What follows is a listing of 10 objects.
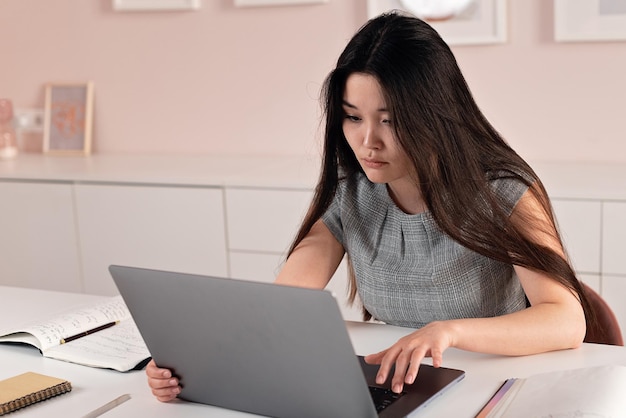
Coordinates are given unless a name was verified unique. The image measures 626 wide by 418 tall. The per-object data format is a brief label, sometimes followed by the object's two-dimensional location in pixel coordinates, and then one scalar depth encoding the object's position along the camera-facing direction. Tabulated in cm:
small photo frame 417
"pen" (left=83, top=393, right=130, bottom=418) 202
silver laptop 177
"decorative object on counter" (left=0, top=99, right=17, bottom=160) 418
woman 216
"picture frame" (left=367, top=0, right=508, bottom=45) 346
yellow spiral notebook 204
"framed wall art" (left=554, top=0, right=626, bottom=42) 333
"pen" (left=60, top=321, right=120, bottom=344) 232
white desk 201
